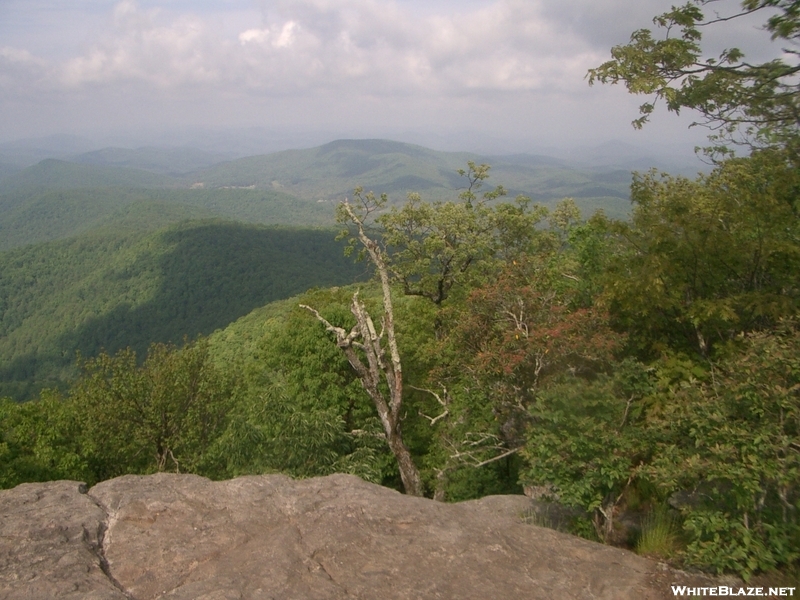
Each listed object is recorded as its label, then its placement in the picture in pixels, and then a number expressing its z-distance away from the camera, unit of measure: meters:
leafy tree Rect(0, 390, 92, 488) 16.17
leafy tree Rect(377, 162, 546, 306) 20.77
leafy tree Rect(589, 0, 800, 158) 9.91
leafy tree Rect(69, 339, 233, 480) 18.34
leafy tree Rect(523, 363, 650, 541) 6.86
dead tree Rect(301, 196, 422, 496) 14.96
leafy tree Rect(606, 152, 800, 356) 9.07
